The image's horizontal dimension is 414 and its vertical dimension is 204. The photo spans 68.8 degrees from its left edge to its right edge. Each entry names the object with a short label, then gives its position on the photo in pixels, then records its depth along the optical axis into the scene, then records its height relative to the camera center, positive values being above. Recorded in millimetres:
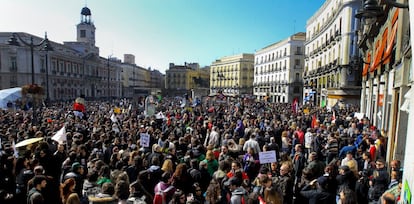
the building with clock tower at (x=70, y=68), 47438 +3579
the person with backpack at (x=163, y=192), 4824 -1697
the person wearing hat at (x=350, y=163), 6319 -1618
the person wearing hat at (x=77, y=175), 5359 -1634
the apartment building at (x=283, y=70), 58719 +3861
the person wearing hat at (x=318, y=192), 4930 -1728
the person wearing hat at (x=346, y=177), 5703 -1685
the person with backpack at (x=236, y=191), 4637 -1640
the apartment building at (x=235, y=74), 83588 +3889
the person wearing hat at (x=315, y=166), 5776 -1531
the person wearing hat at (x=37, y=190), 4273 -1585
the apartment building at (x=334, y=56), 31375 +4011
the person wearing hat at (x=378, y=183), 5545 -1755
